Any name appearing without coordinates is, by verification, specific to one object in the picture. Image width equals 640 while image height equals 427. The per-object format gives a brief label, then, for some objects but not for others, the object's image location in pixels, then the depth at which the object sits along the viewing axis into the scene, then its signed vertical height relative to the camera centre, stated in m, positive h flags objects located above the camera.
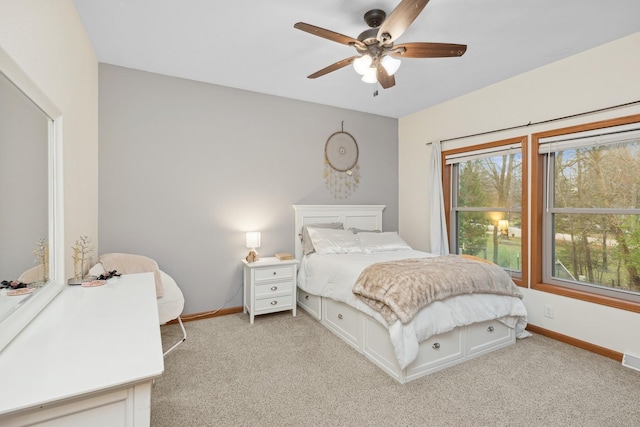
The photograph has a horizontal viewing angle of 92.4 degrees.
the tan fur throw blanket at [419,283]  2.17 -0.55
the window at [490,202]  3.30 +0.11
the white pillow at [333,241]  3.51 -0.33
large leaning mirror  1.12 +0.06
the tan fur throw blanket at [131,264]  2.63 -0.45
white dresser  0.79 -0.45
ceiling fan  1.83 +1.10
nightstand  3.26 -0.80
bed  2.18 -0.89
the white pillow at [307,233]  3.64 -0.25
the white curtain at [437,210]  3.91 +0.02
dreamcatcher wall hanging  4.14 +0.66
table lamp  3.42 -0.32
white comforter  2.12 -0.76
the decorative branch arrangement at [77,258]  2.04 -0.31
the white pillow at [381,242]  3.65 -0.37
